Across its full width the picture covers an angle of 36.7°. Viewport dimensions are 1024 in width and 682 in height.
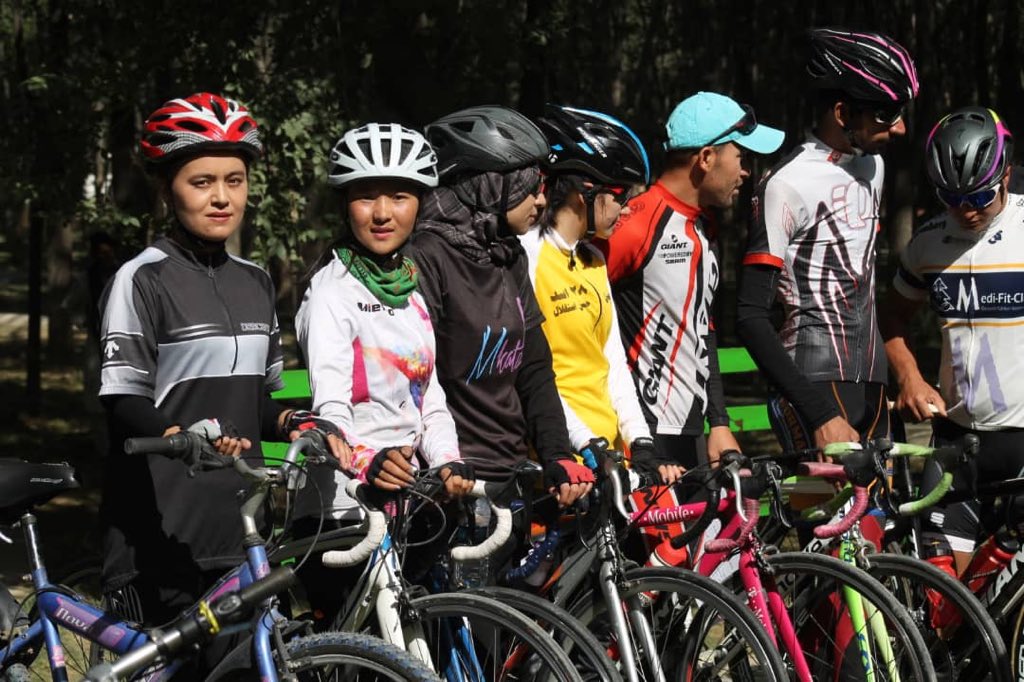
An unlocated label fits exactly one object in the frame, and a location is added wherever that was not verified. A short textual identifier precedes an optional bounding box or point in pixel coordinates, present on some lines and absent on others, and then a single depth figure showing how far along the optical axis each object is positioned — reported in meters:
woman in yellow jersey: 5.02
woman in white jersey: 4.20
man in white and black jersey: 5.29
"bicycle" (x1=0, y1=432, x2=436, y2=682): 3.47
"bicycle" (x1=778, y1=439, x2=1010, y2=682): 4.59
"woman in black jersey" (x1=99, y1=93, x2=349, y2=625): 4.05
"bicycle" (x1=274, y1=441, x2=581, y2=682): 3.78
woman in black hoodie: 4.62
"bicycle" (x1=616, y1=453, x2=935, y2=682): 4.39
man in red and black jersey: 5.33
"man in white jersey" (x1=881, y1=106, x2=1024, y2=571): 5.30
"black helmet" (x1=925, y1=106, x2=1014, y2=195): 5.26
